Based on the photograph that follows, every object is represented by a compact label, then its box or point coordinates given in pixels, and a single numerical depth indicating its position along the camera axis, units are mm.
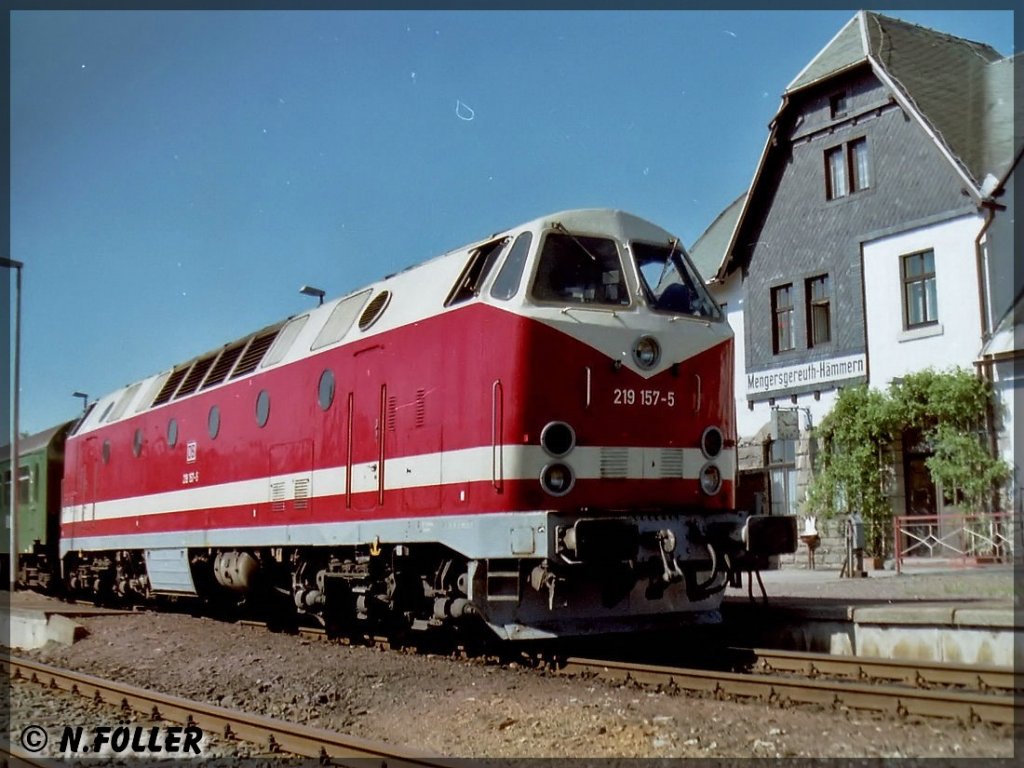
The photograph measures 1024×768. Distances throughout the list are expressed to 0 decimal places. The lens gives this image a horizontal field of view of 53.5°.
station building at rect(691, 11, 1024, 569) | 19328
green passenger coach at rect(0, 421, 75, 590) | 22359
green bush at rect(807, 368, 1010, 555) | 18656
